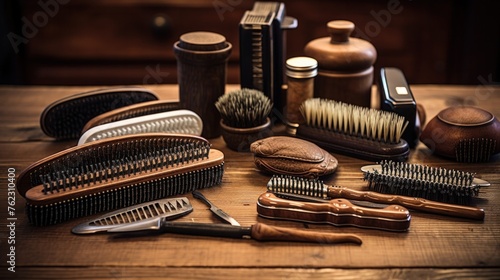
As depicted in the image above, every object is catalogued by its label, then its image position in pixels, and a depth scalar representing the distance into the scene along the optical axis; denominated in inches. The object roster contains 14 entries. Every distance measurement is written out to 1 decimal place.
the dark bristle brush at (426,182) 39.2
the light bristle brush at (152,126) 42.4
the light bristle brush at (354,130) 44.3
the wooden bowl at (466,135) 44.7
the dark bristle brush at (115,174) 36.8
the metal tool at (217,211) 37.2
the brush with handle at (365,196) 37.9
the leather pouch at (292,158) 41.9
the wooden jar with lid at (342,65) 48.8
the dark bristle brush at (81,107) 48.5
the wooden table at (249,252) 32.9
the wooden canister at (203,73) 46.9
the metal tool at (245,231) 35.1
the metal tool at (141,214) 36.2
